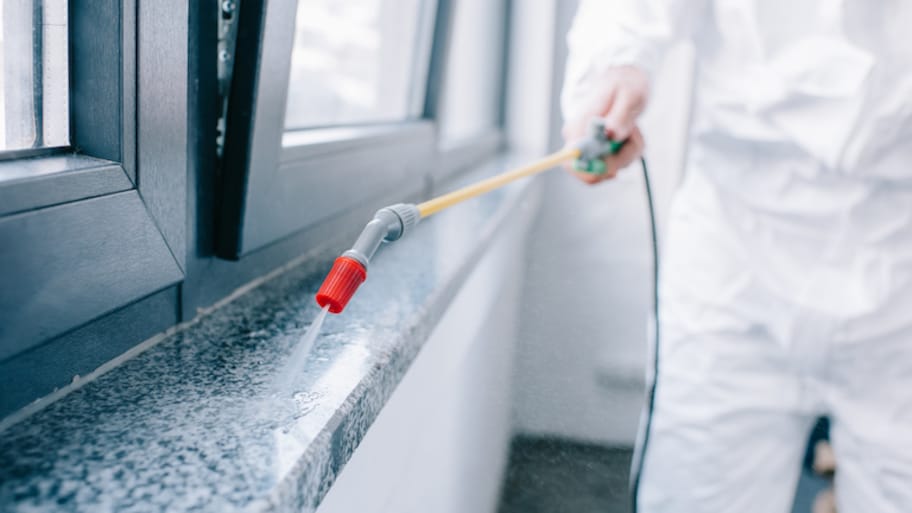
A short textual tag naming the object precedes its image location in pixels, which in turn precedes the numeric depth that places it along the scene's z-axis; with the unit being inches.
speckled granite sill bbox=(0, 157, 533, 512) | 11.9
